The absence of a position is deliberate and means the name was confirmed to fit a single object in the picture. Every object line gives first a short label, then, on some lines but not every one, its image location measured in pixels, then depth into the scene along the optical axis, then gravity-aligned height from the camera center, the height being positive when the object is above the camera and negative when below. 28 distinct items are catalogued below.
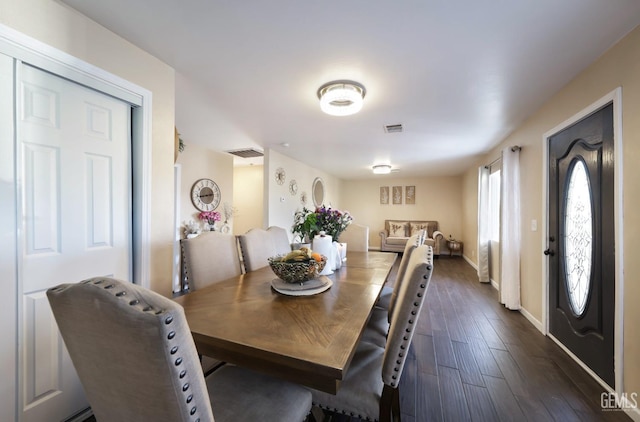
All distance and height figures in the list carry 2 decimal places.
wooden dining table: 0.81 -0.46
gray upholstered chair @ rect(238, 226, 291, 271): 2.07 -0.31
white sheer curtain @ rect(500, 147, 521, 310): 3.02 -0.26
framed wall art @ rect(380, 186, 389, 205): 7.82 +0.49
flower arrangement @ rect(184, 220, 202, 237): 3.89 -0.27
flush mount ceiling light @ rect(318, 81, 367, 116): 2.07 +0.96
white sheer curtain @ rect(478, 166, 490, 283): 4.27 -0.24
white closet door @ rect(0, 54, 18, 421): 1.17 -0.15
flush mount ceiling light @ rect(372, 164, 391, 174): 5.33 +0.90
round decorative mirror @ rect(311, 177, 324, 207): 6.06 +0.48
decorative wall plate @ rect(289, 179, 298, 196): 4.99 +0.48
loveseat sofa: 6.62 -0.65
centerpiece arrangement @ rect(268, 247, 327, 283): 1.39 -0.30
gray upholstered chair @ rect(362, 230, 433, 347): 1.48 -0.75
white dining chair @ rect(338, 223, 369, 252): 3.16 -0.35
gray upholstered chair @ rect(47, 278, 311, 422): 0.51 -0.31
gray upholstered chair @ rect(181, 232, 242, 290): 1.67 -0.34
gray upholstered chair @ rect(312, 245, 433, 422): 0.96 -0.71
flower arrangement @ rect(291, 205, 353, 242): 1.95 -0.10
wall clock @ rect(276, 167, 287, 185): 4.53 +0.65
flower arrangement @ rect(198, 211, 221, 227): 4.11 -0.10
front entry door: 1.70 -0.24
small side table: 6.49 -0.93
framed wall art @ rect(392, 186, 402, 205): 7.69 +0.48
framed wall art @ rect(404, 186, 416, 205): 7.54 +0.47
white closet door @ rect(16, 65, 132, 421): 1.27 +0.01
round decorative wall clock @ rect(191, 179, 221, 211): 4.08 +0.28
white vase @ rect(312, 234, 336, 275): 1.84 -0.27
